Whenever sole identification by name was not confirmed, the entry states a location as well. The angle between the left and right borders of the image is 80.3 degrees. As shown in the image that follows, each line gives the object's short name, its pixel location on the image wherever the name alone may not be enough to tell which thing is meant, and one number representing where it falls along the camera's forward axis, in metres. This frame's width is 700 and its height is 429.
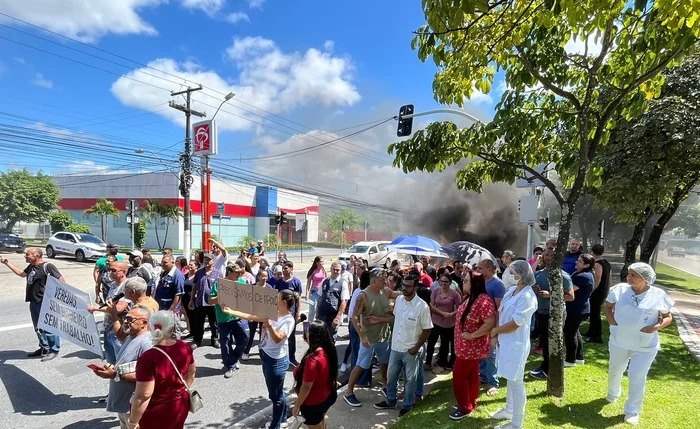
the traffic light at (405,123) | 12.95
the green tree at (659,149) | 9.81
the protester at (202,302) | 6.81
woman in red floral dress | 4.09
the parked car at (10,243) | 27.81
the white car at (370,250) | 24.35
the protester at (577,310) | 5.41
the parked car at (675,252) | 74.71
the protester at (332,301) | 6.09
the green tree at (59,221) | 33.03
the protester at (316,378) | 3.21
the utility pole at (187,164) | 19.40
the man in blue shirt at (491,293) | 4.77
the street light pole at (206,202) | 19.12
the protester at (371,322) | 4.86
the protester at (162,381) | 2.75
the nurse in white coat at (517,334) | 3.75
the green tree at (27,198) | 40.84
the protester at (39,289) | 6.05
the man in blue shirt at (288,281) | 6.66
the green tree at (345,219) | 85.38
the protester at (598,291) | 6.64
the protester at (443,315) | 5.54
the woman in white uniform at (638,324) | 4.01
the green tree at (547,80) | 3.80
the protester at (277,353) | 3.94
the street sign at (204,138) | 20.58
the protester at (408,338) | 4.39
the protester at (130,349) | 3.19
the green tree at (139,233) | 30.91
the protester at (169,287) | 6.57
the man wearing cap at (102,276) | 7.35
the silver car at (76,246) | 22.52
